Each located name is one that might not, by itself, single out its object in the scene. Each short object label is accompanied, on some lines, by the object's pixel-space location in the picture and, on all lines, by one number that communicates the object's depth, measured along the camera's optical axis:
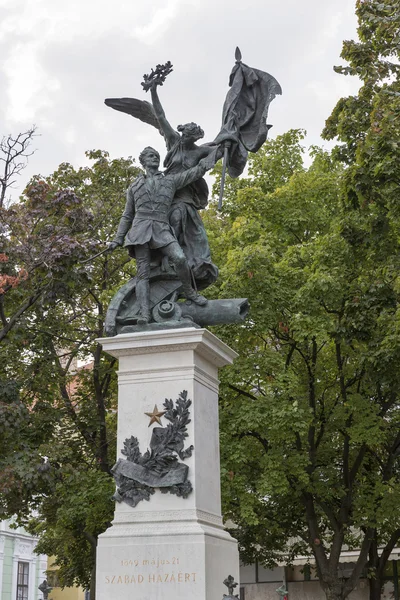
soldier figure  9.40
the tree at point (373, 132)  15.79
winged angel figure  9.93
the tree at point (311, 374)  18.67
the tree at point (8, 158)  17.80
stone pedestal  7.74
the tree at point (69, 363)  18.28
